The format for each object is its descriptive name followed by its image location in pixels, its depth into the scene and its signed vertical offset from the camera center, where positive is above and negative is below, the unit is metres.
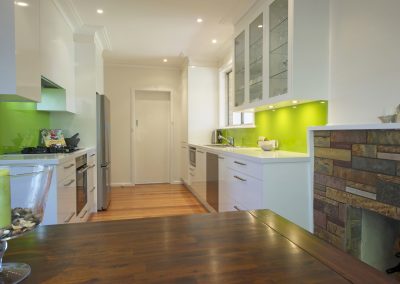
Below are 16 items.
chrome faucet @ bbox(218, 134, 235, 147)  4.26 -0.11
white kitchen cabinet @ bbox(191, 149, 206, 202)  3.94 -0.63
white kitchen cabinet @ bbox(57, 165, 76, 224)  2.13 -0.51
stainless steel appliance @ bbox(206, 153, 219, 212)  3.34 -0.60
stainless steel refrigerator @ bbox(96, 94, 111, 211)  3.85 -0.25
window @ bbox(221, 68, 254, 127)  4.58 +0.51
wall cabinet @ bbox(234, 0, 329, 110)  2.26 +0.73
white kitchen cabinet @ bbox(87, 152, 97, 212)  3.42 -0.64
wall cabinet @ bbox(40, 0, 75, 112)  2.53 +0.90
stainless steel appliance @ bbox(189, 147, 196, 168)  4.59 -0.38
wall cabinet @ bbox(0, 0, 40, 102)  1.78 +0.57
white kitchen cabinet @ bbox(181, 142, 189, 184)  5.22 -0.57
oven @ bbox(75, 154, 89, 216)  2.75 -0.51
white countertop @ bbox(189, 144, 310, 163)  2.19 -0.19
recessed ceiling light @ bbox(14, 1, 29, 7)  1.85 +0.91
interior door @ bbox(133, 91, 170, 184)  5.94 -0.04
